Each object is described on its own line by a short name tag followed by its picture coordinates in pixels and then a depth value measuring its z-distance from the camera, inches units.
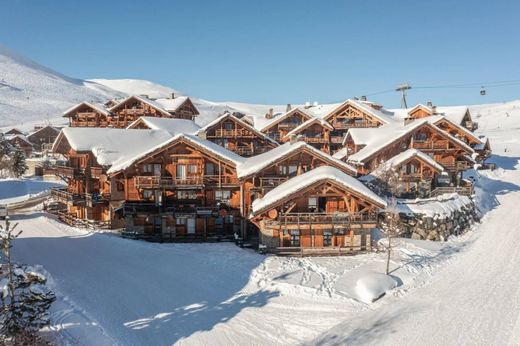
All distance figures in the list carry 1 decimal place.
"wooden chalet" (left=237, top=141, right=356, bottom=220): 1239.5
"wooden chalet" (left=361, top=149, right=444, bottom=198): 1502.2
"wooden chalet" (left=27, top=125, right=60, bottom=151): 3218.5
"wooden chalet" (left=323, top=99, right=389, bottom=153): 2272.4
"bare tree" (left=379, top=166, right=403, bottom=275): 1321.9
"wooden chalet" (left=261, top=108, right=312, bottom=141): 2294.5
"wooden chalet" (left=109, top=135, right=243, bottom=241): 1245.7
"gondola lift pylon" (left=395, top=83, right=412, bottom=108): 3088.1
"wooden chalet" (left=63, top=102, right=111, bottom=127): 2696.9
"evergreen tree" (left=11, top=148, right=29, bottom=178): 2190.0
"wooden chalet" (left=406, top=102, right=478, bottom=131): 2205.2
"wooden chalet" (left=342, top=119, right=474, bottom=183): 1644.9
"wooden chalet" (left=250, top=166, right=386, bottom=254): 1110.4
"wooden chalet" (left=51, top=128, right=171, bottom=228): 1365.7
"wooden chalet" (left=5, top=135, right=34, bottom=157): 2848.2
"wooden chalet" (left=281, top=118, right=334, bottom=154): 2164.1
